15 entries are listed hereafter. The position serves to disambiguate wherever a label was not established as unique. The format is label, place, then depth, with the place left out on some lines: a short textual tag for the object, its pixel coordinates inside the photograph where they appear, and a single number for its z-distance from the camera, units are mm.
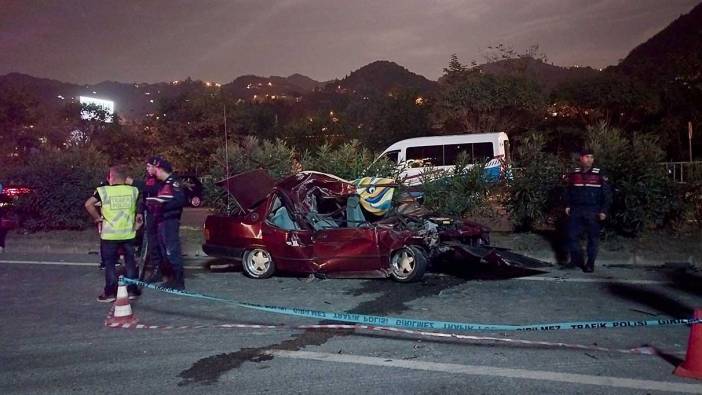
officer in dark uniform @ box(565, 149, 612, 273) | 9266
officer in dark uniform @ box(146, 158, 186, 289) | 8258
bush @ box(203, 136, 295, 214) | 13742
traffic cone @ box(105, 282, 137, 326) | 6574
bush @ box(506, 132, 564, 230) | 11906
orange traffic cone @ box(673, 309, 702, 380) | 4586
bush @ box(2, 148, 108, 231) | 14539
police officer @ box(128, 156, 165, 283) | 9195
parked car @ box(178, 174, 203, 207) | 13138
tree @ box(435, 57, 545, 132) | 36812
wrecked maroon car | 8578
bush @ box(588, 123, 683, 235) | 10672
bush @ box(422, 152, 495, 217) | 12508
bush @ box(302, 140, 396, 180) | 13133
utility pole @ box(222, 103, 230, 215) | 12593
